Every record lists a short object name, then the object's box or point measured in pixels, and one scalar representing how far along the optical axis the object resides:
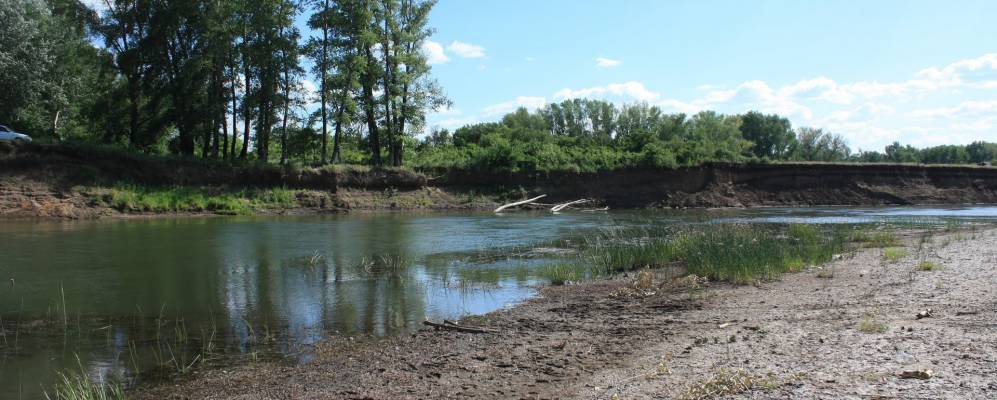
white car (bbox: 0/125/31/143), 35.78
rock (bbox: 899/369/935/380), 5.88
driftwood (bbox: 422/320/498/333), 9.39
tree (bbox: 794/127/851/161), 122.12
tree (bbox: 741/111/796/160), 109.75
